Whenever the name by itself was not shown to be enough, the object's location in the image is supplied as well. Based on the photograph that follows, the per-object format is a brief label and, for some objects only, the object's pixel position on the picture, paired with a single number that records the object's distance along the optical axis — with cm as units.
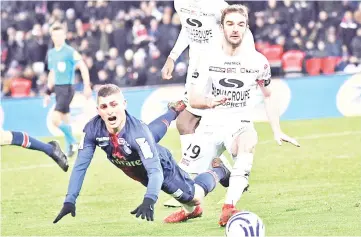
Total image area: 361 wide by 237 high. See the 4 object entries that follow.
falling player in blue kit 1460
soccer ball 1358
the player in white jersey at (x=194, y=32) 1958
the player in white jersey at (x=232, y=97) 1634
